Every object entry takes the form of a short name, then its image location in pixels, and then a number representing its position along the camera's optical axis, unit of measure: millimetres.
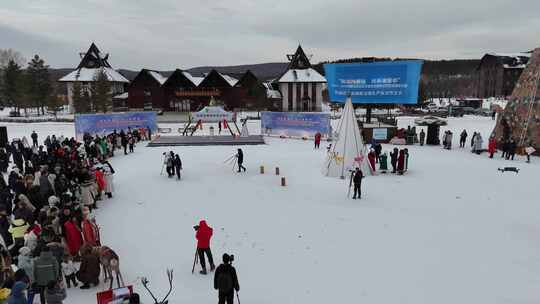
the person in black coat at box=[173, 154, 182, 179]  15367
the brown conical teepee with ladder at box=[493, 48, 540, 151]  20408
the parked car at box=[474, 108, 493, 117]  50431
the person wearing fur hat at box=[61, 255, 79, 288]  6582
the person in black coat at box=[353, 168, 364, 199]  12234
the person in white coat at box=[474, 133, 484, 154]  20805
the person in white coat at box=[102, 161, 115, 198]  12673
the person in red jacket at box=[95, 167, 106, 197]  12172
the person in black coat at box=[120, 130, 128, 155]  21344
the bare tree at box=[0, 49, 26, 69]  94906
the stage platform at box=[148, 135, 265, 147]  25219
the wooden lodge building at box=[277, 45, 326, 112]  56938
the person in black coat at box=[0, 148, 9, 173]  15773
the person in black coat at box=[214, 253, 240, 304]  5824
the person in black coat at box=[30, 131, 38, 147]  21541
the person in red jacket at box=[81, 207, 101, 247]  7598
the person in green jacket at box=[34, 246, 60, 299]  5887
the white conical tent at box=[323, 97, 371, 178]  15664
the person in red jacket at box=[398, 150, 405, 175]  16016
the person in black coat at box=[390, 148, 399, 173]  16344
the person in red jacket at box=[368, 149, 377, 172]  16422
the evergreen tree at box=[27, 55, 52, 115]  52094
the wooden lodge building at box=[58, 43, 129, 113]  52406
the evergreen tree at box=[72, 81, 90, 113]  47250
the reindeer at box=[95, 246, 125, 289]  6578
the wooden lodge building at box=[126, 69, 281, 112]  56031
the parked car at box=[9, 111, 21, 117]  50800
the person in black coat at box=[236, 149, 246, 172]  16408
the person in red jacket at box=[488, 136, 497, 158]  19572
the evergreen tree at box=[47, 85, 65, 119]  49703
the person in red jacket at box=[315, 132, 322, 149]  23281
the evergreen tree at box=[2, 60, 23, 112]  51438
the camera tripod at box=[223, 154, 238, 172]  18834
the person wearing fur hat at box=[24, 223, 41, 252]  6700
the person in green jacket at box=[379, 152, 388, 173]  16484
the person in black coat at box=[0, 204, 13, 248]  7691
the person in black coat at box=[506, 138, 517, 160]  18953
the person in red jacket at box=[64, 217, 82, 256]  7355
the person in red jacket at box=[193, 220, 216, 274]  7332
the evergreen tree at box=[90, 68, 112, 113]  46250
